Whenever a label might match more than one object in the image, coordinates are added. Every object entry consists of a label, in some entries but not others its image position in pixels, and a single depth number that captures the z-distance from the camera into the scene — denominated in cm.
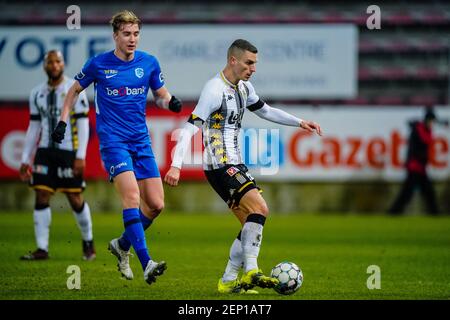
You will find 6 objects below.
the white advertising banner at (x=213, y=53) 4181
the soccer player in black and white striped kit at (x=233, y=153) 1677
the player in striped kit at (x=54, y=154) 2334
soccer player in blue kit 1748
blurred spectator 3969
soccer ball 1678
